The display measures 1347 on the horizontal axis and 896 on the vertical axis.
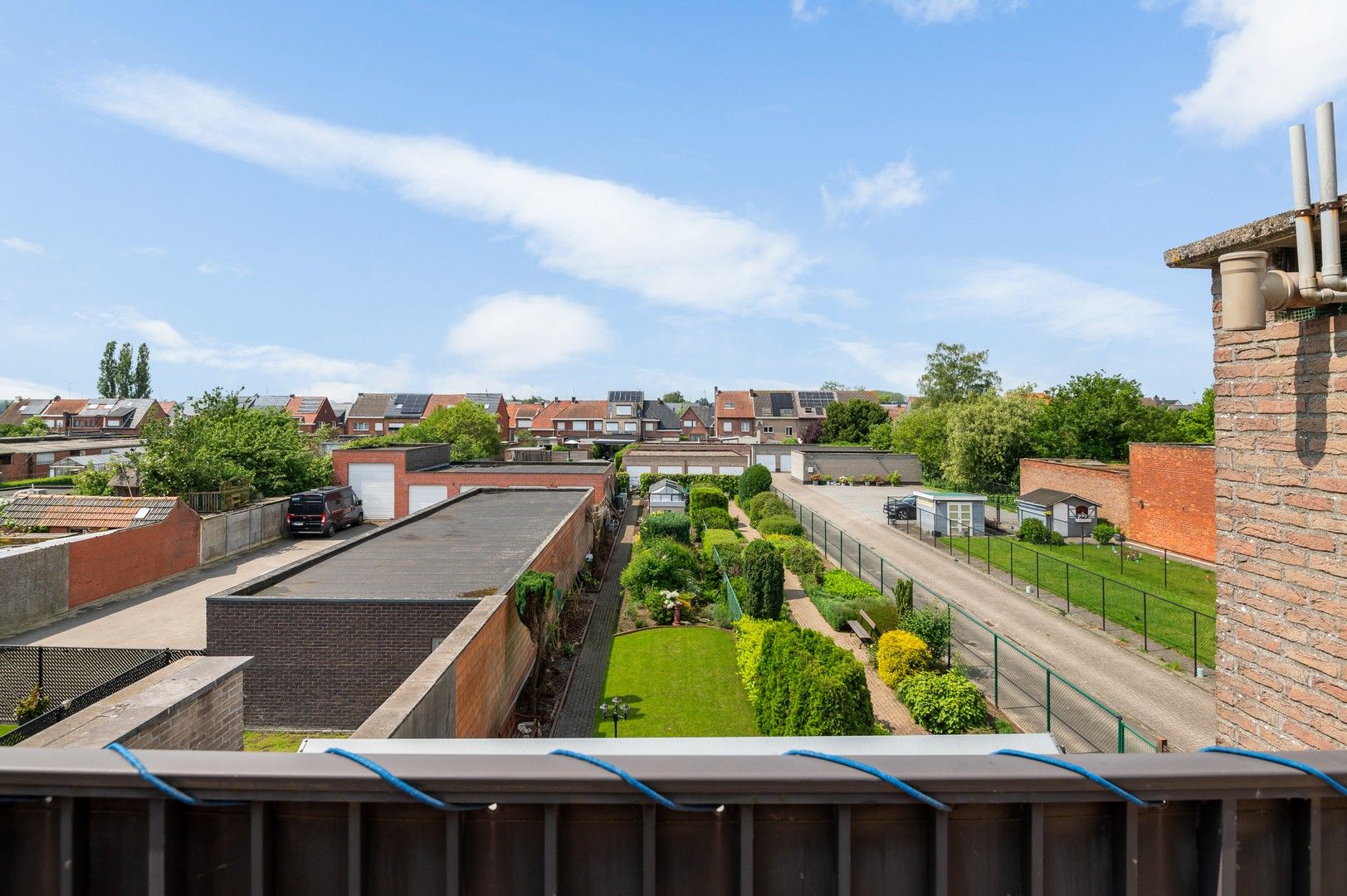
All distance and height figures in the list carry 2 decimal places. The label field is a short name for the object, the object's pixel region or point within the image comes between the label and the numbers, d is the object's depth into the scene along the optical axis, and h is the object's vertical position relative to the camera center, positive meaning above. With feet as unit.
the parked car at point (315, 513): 95.30 -8.39
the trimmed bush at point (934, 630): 48.93 -12.68
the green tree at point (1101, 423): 131.23 +5.09
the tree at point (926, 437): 165.99 +3.35
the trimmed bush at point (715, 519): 96.98 -9.81
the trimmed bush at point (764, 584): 55.11 -10.57
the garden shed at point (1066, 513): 97.71 -8.90
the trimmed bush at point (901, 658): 45.70 -13.68
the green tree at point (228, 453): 85.40 -0.21
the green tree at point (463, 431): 160.56 +4.69
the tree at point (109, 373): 279.90 +31.38
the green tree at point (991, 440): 138.10 +2.04
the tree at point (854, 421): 220.43 +9.38
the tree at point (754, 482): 132.26 -6.10
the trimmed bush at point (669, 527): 82.28 -9.08
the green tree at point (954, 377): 200.03 +21.19
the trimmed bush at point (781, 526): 93.20 -10.16
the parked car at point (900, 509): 110.52 -9.39
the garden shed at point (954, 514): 98.84 -8.94
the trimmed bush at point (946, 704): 38.09 -14.14
